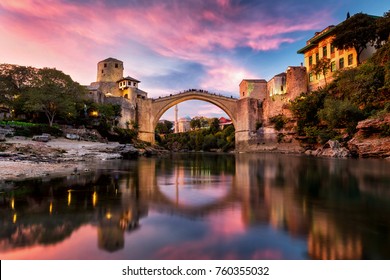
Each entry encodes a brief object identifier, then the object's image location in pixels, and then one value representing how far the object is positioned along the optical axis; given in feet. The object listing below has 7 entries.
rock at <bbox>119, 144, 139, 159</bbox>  87.01
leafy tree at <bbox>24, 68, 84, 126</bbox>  90.29
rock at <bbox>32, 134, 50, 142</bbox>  71.95
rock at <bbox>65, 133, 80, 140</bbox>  87.55
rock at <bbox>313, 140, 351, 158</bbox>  74.69
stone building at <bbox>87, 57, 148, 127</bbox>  154.92
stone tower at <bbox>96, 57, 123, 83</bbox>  164.55
